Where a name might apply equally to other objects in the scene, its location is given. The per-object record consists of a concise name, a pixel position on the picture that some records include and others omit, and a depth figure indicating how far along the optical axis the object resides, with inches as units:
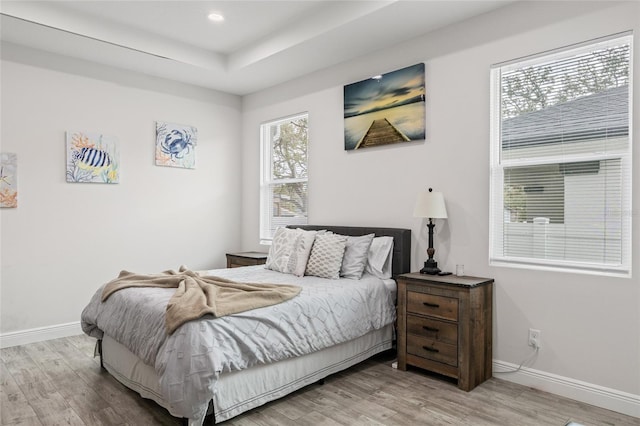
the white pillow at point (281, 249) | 150.2
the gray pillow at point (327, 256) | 137.9
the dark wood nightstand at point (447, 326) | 111.8
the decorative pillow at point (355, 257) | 137.5
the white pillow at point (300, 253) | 143.1
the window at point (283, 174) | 191.2
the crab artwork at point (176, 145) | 189.0
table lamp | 127.5
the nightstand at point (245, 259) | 180.6
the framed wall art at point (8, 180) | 148.3
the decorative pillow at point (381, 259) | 140.3
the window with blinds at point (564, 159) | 103.3
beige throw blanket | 90.5
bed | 84.7
